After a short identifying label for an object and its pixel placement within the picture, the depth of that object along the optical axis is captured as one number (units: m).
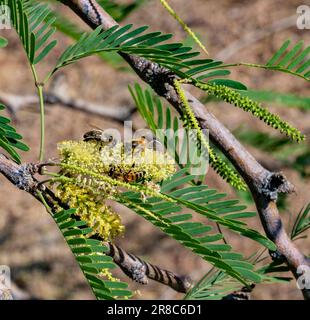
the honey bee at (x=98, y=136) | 0.53
